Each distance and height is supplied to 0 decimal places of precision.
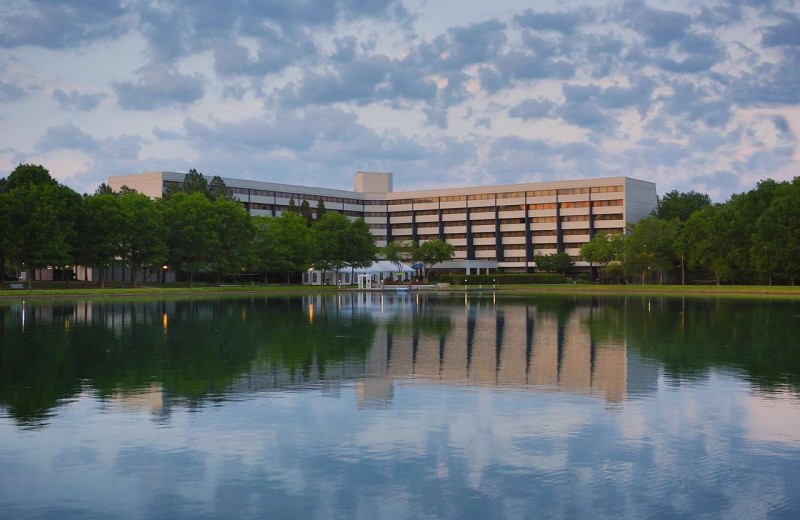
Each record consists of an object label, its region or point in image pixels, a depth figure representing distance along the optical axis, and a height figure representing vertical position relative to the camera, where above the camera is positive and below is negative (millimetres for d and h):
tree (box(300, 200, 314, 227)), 139125 +9059
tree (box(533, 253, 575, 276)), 146375 +471
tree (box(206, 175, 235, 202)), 122638 +11669
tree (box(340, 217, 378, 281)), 125688 +3095
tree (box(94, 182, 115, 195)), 124088 +12111
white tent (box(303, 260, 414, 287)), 128788 -1607
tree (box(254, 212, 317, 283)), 110812 +2770
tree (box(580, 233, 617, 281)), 124125 +2222
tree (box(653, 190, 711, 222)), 152000 +11499
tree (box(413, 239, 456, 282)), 140875 +2197
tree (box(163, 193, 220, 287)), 98562 +3733
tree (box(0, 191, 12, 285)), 78062 +3665
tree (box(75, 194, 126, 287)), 88625 +3710
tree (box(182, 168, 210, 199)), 120062 +12173
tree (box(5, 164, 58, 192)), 87125 +9567
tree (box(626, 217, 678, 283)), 112562 +2437
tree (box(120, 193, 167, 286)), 90812 +3592
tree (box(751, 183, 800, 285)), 90312 +3038
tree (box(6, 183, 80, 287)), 79062 +3764
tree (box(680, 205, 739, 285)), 102875 +3118
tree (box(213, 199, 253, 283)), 101812 +3892
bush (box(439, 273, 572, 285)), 123125 -2208
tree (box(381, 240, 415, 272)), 139125 +2225
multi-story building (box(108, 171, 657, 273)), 151750 +11165
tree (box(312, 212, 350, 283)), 121500 +3683
